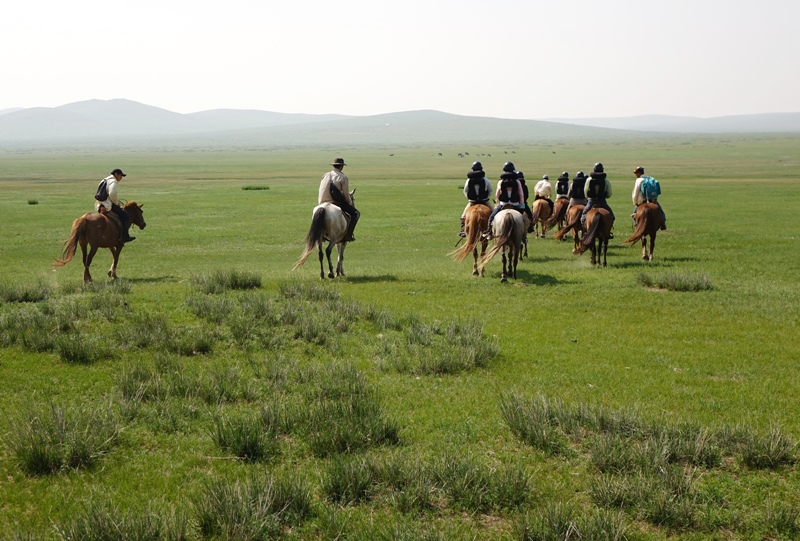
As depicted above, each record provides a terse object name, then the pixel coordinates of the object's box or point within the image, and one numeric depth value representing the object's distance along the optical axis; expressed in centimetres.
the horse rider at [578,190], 2230
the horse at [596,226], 1858
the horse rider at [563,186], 2541
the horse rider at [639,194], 2012
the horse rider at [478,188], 1823
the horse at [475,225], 1780
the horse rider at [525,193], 1896
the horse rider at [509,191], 1739
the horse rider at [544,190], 2647
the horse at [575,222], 2073
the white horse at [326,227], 1641
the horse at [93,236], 1670
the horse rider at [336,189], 1709
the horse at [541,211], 2606
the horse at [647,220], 1942
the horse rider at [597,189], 1883
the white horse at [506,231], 1645
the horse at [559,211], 2538
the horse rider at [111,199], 1730
